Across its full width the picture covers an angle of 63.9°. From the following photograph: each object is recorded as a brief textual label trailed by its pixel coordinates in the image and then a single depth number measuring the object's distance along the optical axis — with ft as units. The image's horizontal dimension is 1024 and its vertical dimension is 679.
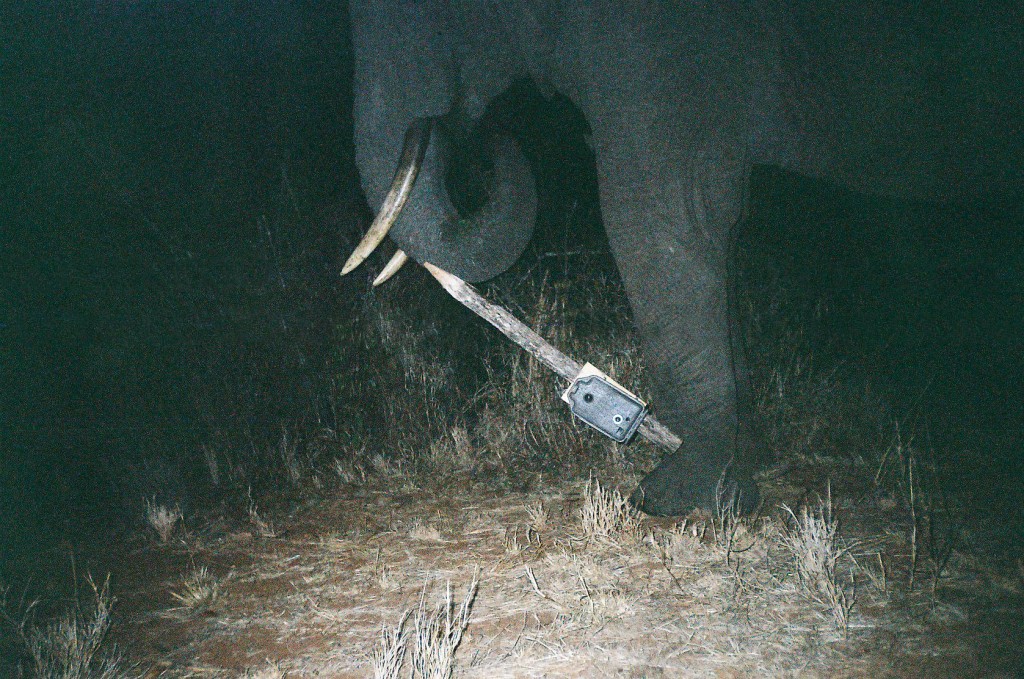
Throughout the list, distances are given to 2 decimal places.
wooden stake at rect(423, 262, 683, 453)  13.39
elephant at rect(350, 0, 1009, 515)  12.23
